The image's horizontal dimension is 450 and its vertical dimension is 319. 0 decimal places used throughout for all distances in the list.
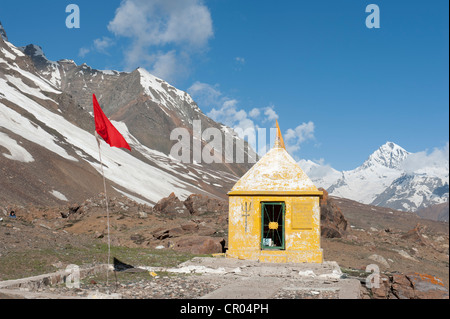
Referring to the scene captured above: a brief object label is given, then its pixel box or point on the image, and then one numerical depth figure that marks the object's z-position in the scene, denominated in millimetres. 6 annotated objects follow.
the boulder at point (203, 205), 45469
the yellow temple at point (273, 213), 16078
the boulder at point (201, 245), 20234
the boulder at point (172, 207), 45656
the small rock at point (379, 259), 24578
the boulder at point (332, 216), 38688
